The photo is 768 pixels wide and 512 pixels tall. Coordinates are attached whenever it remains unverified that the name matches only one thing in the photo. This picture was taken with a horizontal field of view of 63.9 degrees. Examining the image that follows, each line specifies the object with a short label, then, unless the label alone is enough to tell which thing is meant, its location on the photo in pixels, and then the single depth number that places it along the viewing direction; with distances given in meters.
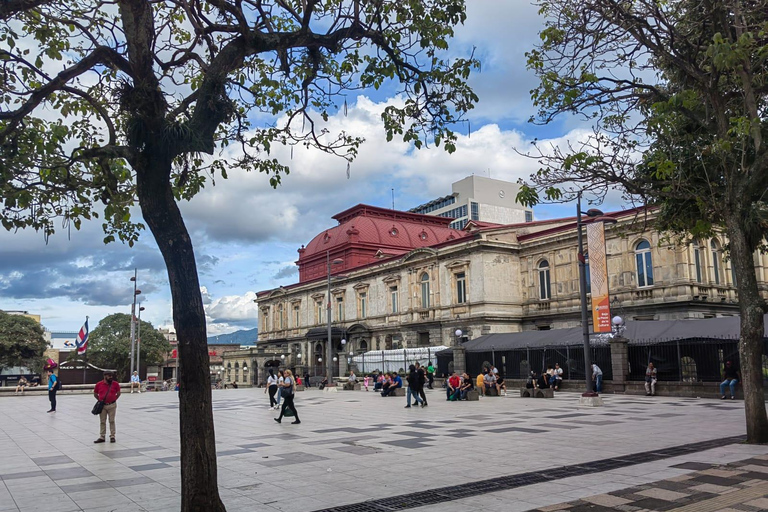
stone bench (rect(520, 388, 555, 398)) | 26.83
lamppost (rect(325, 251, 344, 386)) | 41.48
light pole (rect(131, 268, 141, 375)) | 49.38
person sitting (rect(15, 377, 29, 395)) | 40.19
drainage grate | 7.70
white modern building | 88.50
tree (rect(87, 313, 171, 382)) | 72.25
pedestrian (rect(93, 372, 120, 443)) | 14.28
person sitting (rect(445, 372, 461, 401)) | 26.61
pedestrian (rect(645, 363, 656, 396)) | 26.44
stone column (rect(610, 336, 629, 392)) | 28.42
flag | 43.97
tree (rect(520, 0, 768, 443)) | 11.66
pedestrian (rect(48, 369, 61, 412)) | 24.64
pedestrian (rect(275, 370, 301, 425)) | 18.22
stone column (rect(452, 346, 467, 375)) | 38.99
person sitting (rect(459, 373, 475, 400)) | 26.66
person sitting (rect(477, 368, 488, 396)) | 29.83
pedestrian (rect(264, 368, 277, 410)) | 23.69
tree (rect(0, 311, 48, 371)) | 64.44
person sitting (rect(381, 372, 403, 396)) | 31.78
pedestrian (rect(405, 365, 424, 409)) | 23.08
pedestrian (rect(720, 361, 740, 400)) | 23.42
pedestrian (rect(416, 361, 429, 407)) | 23.15
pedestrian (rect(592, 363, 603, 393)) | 28.20
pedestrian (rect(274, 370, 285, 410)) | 19.02
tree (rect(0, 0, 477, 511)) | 6.89
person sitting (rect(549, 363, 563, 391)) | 31.36
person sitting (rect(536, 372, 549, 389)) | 28.62
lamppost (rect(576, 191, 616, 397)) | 22.62
